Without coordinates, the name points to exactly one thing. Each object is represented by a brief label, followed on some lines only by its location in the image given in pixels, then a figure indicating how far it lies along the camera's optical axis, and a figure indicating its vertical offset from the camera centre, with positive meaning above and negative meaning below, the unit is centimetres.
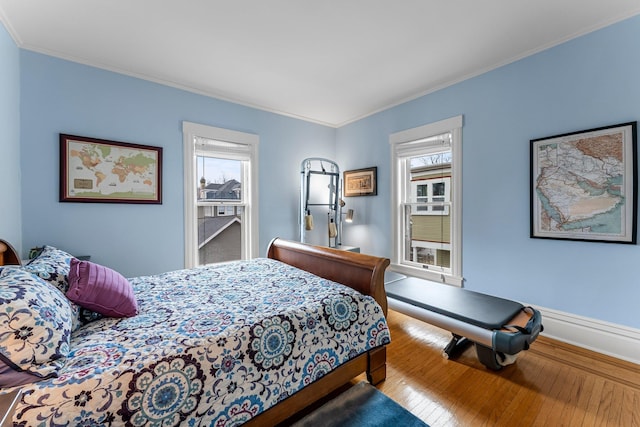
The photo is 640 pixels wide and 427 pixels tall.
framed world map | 245 +41
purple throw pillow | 132 -41
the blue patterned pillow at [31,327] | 87 -42
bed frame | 134 -52
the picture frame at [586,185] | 197 +22
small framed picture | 383 +46
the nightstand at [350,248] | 384 -52
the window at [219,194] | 311 +23
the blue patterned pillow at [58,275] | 131 -32
